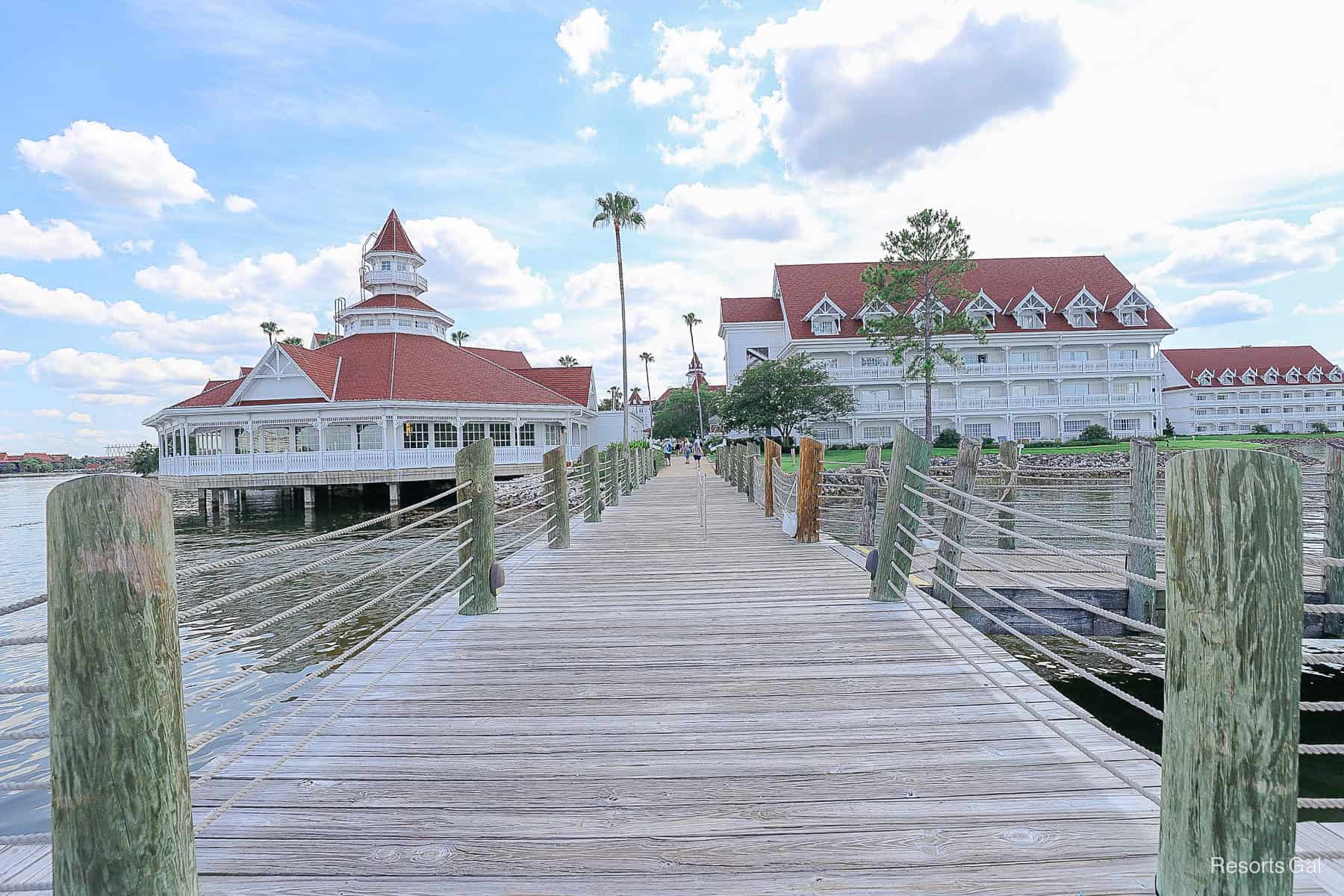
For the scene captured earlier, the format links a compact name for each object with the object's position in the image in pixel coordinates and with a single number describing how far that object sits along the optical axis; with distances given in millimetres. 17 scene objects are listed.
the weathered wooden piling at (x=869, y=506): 11641
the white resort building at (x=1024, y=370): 47812
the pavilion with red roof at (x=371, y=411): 29016
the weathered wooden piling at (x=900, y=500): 5820
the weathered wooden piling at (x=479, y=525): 5871
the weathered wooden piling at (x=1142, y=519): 7699
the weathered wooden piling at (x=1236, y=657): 1851
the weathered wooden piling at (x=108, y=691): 1932
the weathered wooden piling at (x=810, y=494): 9523
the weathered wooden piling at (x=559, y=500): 9789
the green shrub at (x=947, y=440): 44875
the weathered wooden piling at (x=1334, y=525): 7367
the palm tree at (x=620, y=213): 41594
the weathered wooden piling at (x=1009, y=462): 11188
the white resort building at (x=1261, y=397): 67875
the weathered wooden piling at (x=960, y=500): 6926
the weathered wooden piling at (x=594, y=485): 13488
